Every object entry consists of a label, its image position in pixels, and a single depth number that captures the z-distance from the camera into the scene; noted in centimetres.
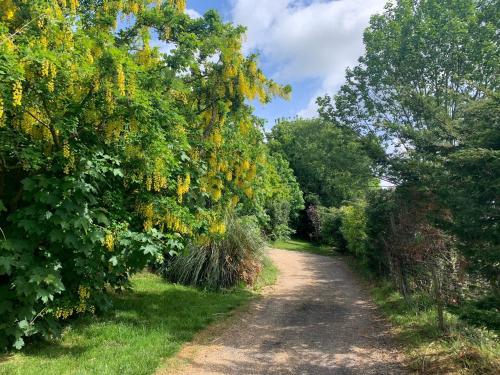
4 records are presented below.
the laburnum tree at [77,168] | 561
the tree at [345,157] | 1200
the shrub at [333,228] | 2804
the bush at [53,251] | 566
